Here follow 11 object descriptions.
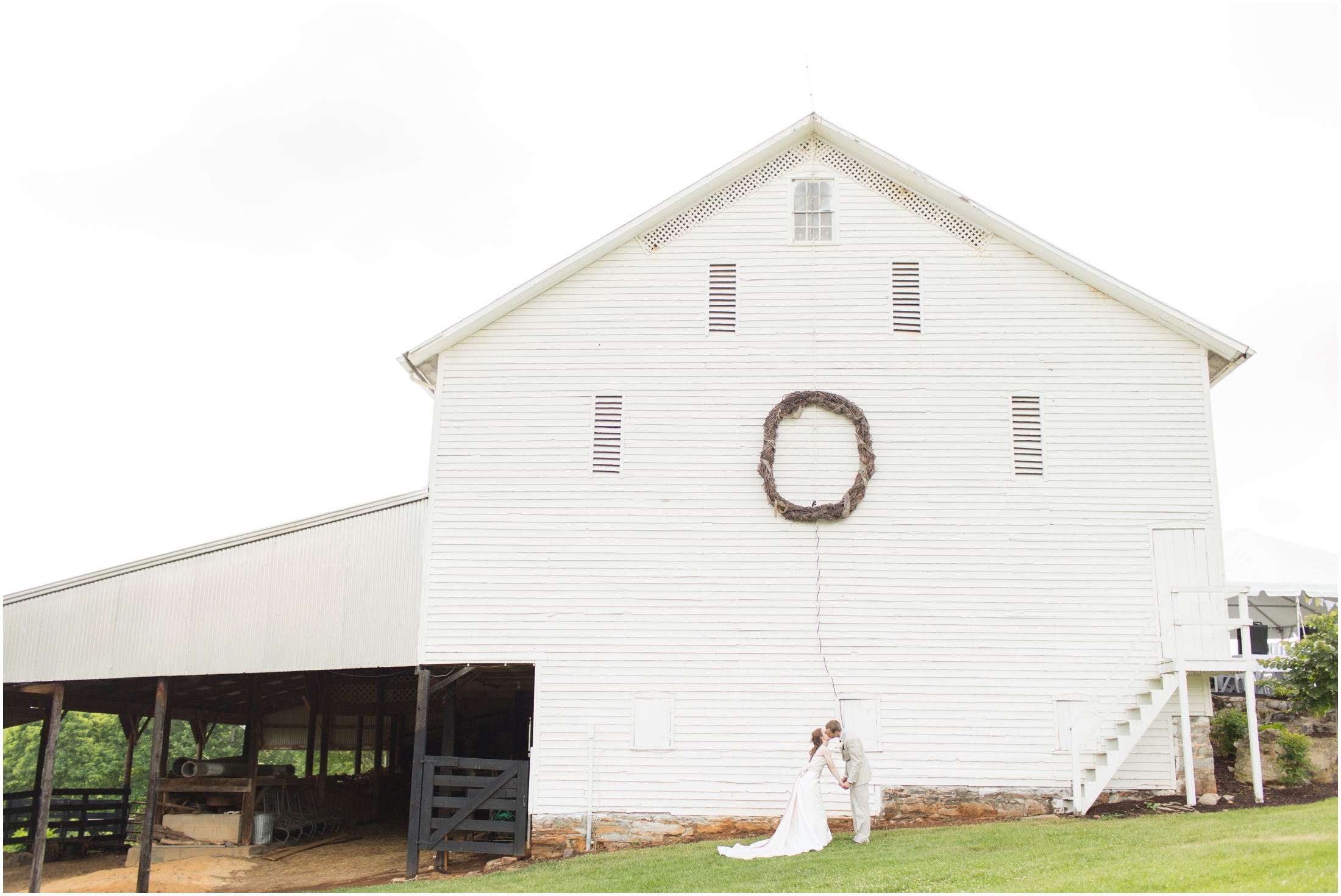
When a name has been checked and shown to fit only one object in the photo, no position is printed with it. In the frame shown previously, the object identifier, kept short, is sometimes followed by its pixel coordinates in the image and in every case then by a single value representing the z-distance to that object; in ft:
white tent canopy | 69.62
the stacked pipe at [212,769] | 60.18
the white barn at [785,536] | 47.19
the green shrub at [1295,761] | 47.62
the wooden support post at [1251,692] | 43.52
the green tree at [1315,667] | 48.21
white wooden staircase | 44.50
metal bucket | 59.31
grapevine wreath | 48.98
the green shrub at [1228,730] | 49.16
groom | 41.14
